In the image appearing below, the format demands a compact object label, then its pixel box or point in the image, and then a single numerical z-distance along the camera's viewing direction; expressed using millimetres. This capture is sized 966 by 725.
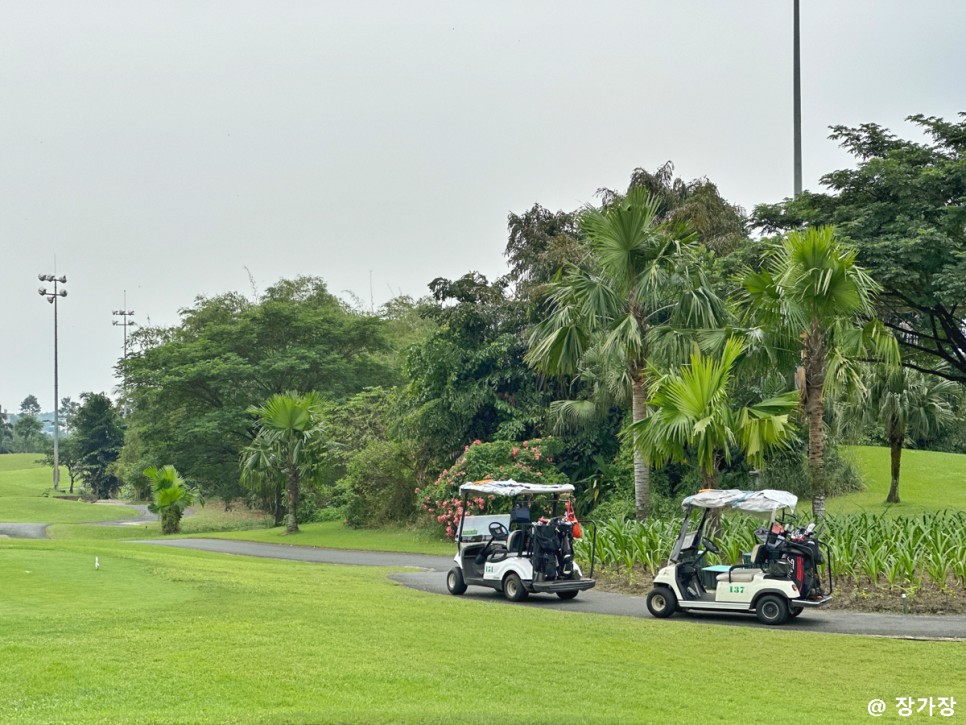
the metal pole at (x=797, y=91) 33844
